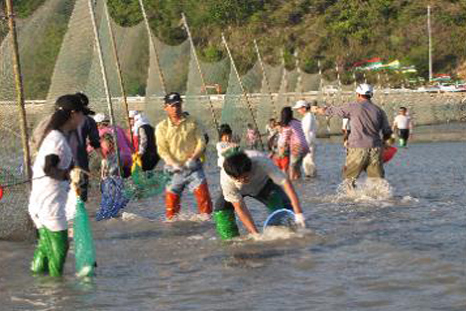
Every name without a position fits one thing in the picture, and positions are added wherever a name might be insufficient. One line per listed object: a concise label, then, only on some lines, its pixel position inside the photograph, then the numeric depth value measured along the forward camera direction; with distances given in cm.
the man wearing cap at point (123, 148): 1722
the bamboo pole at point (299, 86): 4578
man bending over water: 1058
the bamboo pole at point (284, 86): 3734
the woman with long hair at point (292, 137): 2042
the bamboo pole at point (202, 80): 2804
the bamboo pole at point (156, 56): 2520
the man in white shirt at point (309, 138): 2192
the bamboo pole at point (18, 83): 1284
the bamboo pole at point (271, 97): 3386
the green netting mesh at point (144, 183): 1520
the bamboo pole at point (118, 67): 2029
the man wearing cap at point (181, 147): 1410
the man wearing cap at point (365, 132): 1577
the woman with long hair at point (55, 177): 950
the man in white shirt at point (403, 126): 3539
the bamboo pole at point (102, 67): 1726
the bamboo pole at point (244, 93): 2842
